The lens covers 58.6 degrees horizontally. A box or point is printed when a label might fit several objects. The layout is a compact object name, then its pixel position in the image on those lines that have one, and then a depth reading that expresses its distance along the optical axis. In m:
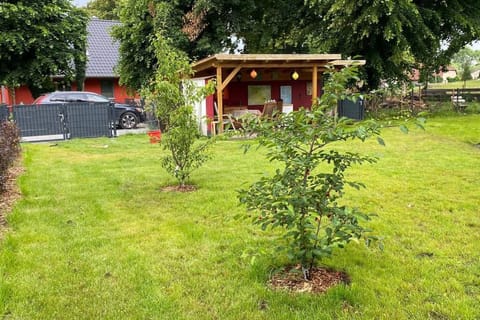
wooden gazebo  11.34
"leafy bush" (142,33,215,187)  5.75
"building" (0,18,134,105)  22.67
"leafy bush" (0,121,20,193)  5.62
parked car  14.11
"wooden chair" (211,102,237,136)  11.83
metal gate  12.21
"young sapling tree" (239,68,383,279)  2.76
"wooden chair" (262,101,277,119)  11.85
